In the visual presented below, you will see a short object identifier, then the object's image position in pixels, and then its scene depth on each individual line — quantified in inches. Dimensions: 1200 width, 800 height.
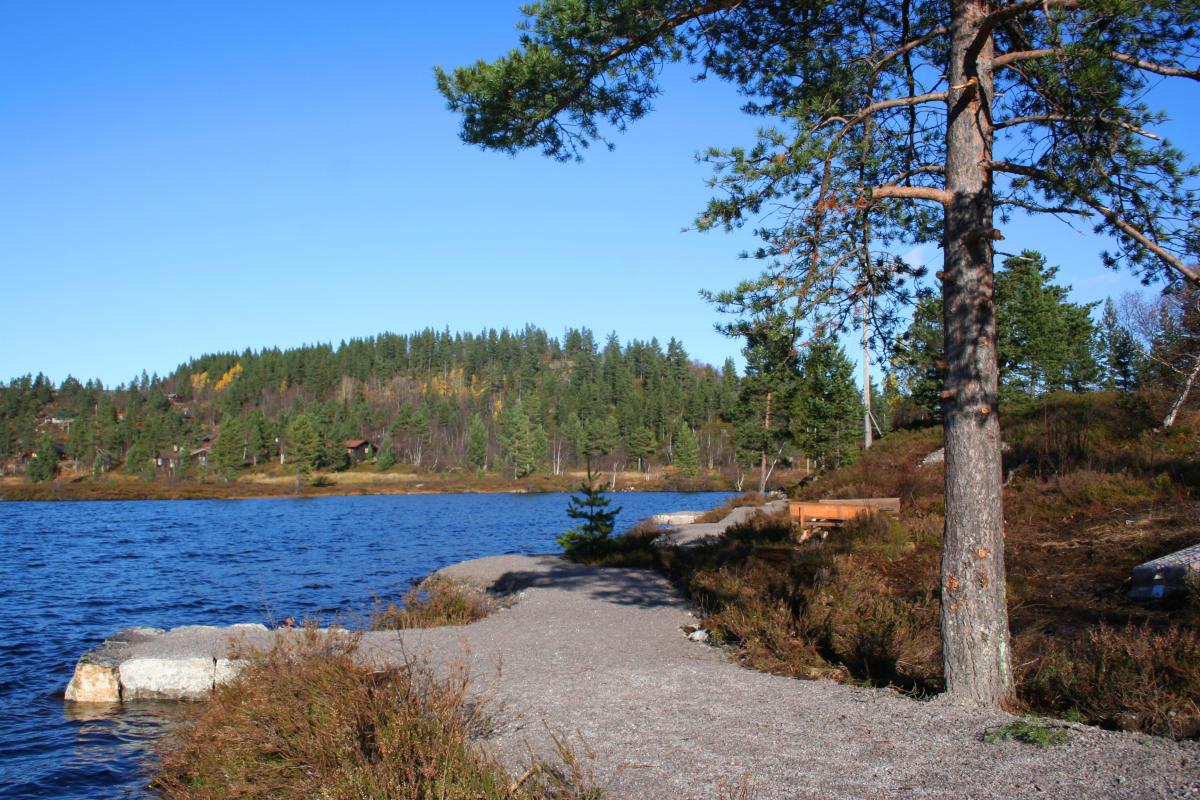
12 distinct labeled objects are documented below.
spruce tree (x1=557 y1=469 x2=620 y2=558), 770.8
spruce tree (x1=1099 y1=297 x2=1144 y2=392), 1402.4
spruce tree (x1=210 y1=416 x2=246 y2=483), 3745.1
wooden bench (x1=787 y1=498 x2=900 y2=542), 663.8
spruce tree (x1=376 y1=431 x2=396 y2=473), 4175.7
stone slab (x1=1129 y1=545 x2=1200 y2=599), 336.8
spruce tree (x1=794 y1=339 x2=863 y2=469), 1421.0
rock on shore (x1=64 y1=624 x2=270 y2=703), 407.2
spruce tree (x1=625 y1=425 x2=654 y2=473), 4370.1
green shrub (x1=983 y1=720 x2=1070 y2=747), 209.6
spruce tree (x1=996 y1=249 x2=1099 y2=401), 1299.2
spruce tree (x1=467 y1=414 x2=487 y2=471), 4379.9
